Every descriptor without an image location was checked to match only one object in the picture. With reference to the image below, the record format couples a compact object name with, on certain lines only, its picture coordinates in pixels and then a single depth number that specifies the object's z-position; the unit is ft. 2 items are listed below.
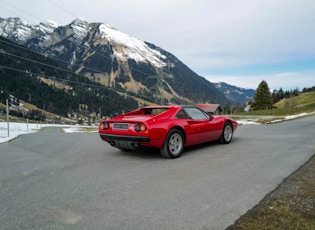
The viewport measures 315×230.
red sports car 19.93
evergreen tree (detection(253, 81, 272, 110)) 234.87
